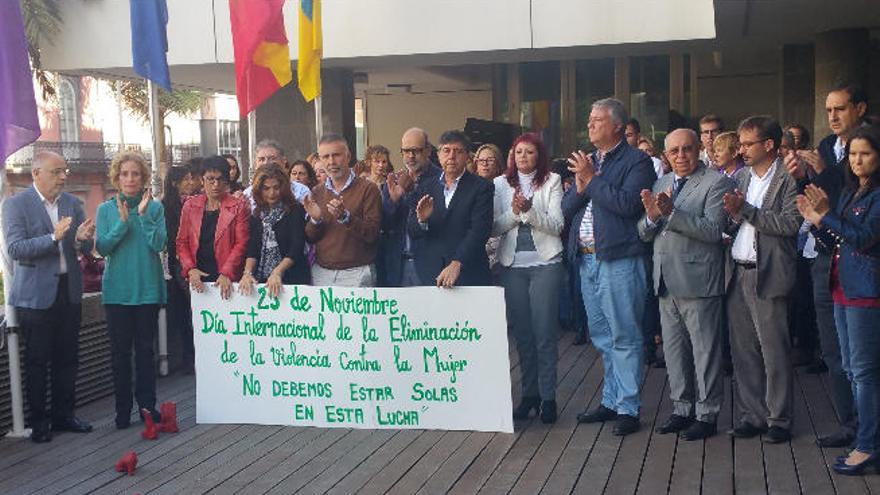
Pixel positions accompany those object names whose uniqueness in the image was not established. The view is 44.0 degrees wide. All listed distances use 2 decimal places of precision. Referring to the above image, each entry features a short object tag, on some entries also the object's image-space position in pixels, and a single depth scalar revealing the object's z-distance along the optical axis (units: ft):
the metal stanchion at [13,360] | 23.62
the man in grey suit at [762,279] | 20.04
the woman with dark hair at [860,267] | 18.01
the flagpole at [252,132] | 33.19
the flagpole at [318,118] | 36.52
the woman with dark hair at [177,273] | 28.73
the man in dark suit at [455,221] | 22.63
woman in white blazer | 22.71
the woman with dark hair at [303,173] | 29.35
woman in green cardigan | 23.70
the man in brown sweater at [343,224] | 23.49
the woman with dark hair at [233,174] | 28.98
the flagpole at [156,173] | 29.60
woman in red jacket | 24.20
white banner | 22.09
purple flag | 23.57
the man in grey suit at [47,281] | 23.29
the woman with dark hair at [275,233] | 23.90
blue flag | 29.63
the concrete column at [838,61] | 43.96
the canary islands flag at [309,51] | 33.68
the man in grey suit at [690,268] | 20.57
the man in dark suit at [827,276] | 20.15
